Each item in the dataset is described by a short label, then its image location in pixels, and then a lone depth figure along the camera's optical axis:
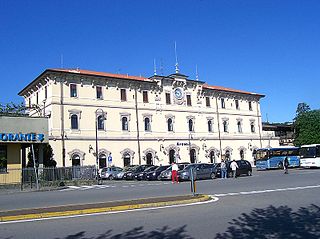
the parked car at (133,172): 40.78
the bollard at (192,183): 15.56
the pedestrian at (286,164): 36.73
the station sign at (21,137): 30.78
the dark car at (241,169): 35.25
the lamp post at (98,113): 50.31
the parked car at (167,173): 34.59
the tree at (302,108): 89.31
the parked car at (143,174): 38.47
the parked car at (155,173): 36.72
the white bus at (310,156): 45.34
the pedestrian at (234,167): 33.41
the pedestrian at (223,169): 33.62
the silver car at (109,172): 44.14
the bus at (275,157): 50.31
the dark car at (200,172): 32.03
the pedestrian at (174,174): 29.23
